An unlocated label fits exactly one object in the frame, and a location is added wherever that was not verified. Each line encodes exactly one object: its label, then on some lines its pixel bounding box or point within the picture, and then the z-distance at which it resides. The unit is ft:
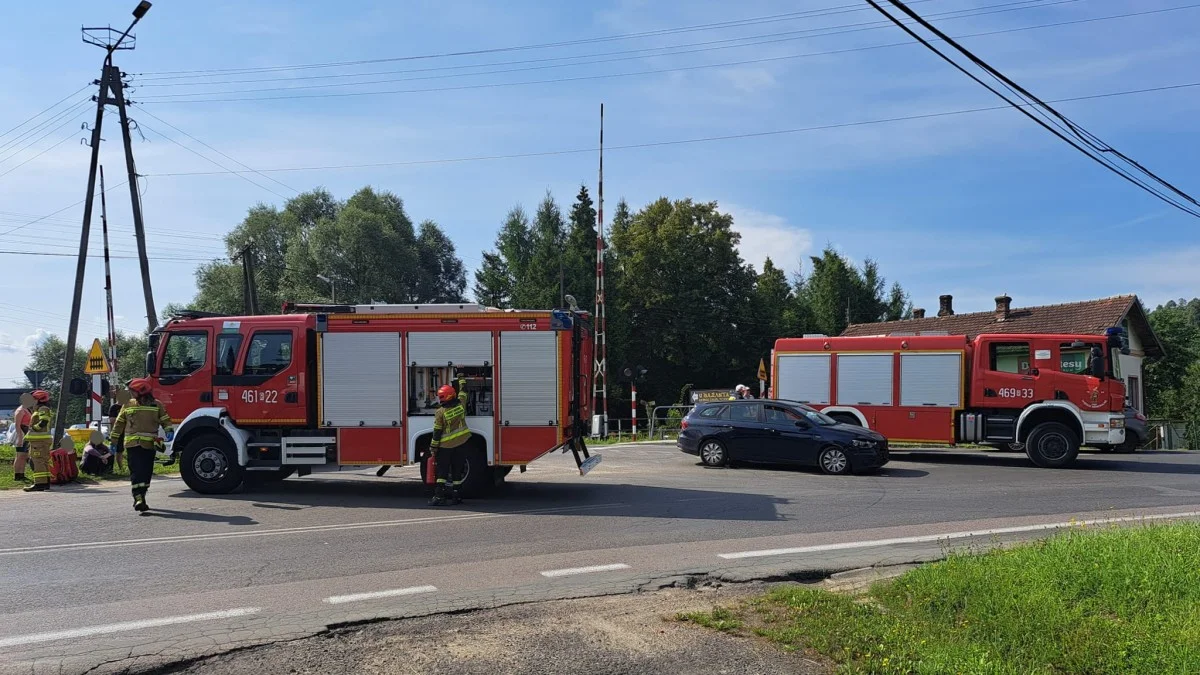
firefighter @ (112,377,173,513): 35.35
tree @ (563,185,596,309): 170.71
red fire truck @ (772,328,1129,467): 53.47
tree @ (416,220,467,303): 178.70
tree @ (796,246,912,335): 200.34
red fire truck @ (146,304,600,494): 38.50
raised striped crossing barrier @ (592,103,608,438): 84.89
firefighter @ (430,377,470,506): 36.60
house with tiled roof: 102.63
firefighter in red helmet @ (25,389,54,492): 43.75
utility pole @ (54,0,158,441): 64.54
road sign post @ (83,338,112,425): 65.51
